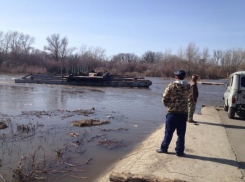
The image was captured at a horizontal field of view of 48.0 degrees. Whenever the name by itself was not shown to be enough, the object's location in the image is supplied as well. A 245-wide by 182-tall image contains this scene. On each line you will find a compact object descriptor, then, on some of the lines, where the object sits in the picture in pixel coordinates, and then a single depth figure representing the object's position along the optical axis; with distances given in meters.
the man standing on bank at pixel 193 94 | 9.43
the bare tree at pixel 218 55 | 90.43
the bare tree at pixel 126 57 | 119.44
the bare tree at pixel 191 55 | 73.95
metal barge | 37.41
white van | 10.91
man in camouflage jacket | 5.88
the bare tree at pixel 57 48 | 95.75
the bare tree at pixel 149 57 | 119.72
